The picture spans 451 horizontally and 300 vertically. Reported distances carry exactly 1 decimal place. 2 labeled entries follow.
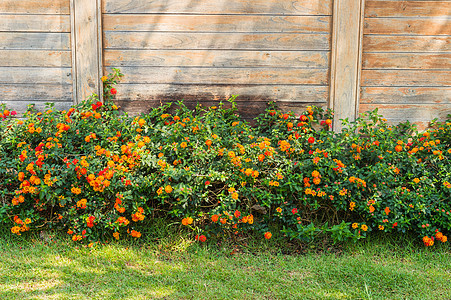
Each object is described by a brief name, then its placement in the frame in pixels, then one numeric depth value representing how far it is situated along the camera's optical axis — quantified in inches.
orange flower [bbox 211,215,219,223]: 108.4
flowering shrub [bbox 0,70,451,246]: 111.6
